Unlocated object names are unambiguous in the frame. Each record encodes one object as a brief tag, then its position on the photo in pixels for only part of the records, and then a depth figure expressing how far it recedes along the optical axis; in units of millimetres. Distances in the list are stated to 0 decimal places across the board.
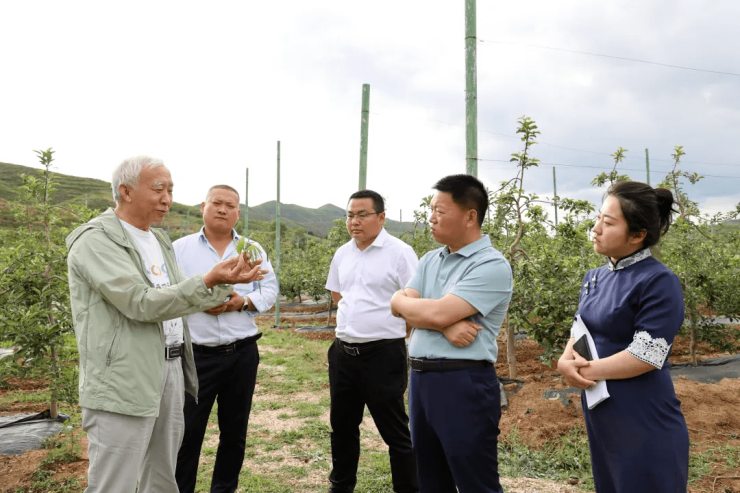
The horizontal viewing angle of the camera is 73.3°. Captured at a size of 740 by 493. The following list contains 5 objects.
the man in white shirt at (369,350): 3090
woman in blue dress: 1742
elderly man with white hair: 1952
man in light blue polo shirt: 2025
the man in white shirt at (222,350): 2945
